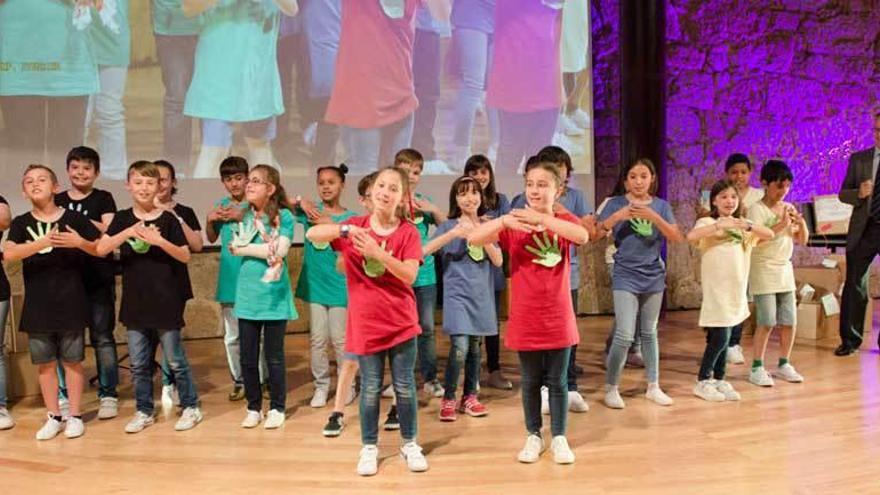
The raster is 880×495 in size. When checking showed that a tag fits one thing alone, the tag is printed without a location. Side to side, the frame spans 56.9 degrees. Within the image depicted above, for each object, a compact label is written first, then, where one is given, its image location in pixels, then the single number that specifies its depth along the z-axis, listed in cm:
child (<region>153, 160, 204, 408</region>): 411
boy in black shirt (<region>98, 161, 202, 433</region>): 354
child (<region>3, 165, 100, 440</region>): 354
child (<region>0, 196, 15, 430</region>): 373
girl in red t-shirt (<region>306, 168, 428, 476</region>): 298
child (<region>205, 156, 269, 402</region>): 397
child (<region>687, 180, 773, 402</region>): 394
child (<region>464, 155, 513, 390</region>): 402
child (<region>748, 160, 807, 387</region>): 434
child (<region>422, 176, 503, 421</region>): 362
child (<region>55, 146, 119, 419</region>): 388
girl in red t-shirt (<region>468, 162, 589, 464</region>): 305
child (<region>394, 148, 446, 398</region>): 389
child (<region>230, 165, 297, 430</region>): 359
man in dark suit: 500
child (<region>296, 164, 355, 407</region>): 387
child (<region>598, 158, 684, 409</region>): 384
